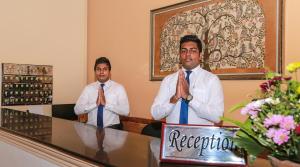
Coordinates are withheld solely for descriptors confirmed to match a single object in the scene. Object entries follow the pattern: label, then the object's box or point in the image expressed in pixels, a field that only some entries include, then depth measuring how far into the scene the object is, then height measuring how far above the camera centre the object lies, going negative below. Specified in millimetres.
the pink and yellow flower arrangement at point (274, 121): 790 -99
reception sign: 1137 -238
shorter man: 3385 -201
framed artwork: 2678 +503
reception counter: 1274 -311
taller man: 2234 -99
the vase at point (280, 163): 798 -208
